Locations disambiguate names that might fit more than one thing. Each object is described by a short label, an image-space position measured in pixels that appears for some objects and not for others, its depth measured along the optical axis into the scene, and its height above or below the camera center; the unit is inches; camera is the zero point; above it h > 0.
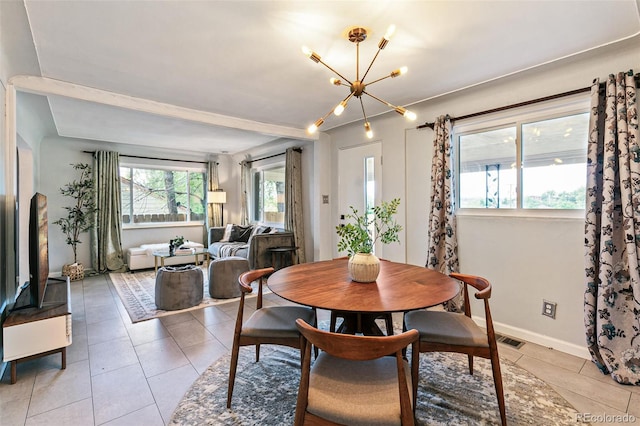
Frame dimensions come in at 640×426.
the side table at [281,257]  197.0 -31.5
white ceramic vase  74.9 -15.1
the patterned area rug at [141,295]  132.4 -44.5
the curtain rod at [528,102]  93.4 +36.6
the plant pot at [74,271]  192.9 -38.5
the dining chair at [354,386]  42.9 -29.1
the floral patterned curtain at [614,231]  82.0 -7.5
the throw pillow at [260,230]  216.7 -14.8
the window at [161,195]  240.8 +14.0
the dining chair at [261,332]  69.5 -28.6
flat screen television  84.7 -10.7
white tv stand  80.4 -33.3
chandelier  71.8 +34.8
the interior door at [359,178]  160.7 +17.6
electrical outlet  101.3 -35.1
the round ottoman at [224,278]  151.9 -34.4
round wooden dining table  59.6 -18.8
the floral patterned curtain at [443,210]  123.8 -1.0
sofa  190.4 -22.9
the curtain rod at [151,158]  217.1 +44.2
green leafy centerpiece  75.1 -10.6
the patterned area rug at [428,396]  67.4 -47.2
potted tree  205.0 +2.4
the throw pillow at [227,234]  244.3 -19.7
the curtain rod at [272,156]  208.1 +42.8
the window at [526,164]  99.3 +16.0
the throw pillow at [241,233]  237.3 -18.3
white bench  214.2 -34.0
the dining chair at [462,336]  64.4 -29.0
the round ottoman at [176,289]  135.5 -35.8
